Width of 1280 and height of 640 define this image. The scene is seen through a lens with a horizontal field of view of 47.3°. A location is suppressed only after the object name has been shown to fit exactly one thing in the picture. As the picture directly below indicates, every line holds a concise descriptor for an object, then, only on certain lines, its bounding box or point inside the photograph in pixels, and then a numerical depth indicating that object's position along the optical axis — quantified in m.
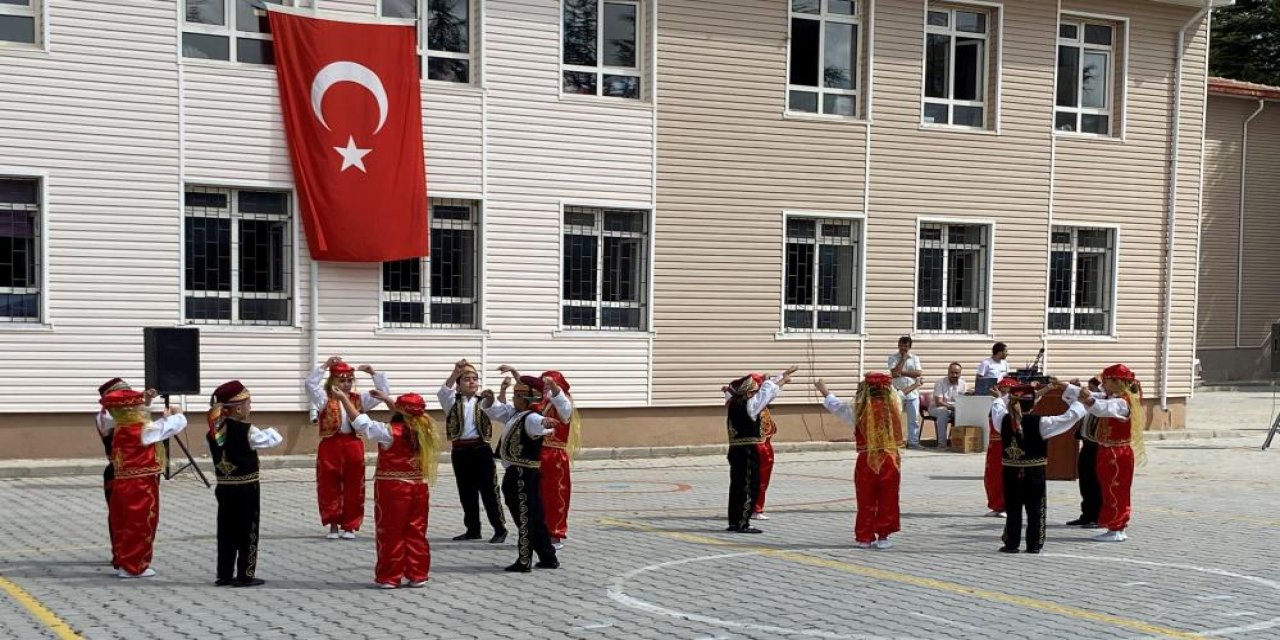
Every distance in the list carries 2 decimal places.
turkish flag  19.84
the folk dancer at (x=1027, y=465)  13.39
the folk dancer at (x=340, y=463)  13.64
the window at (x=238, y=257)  19.62
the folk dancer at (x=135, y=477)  11.44
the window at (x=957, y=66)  24.95
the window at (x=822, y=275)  23.94
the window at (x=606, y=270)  22.19
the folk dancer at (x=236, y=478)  11.12
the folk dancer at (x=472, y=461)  13.66
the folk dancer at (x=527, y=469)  11.96
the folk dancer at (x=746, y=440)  14.48
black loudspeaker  17.05
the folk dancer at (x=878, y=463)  13.58
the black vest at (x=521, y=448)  12.09
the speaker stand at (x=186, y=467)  16.55
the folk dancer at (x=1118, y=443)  14.27
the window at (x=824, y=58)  23.81
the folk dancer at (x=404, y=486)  11.16
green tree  54.19
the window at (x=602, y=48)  22.08
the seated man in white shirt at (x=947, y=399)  24.08
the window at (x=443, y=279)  20.92
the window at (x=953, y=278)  25.12
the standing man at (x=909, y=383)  21.53
